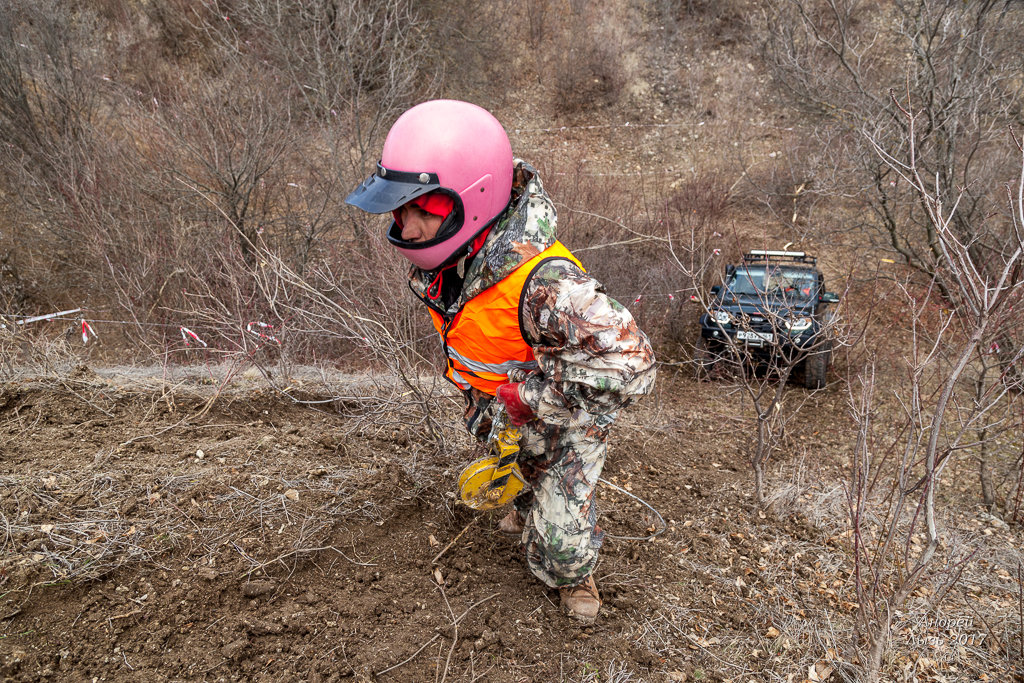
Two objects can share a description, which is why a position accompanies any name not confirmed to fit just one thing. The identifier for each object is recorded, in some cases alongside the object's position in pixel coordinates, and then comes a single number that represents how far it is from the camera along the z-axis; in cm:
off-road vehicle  834
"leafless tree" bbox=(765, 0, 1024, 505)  835
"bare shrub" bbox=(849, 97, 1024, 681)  201
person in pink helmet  214
